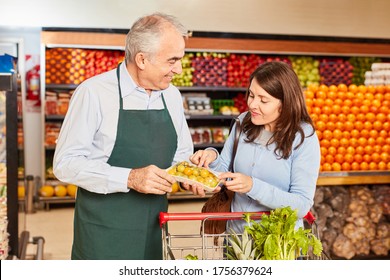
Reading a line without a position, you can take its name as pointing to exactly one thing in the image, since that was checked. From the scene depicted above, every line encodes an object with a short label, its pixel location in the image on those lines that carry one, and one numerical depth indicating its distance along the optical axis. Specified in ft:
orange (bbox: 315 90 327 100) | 13.16
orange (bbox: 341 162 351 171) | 13.30
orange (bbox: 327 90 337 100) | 13.23
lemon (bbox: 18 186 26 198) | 12.46
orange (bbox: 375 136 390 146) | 13.43
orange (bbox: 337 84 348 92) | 13.35
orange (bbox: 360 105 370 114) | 13.33
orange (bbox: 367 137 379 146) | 13.34
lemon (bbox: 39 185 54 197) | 20.31
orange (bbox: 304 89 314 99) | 13.12
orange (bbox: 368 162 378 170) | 13.48
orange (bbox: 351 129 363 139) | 13.23
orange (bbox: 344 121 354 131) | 13.16
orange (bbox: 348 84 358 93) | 13.48
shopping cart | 6.23
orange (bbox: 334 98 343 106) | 13.22
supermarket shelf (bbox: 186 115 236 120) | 21.24
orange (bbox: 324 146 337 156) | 13.16
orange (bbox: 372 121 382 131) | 13.38
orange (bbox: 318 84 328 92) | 13.25
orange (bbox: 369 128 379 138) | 13.42
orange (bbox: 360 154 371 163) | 13.42
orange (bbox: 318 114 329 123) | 13.08
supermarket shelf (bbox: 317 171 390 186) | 13.12
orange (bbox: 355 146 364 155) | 13.30
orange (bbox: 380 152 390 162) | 13.58
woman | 6.93
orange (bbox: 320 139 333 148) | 13.12
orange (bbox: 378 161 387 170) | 13.52
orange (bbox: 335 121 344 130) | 13.12
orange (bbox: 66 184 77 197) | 20.57
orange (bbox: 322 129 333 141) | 13.08
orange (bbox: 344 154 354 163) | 13.23
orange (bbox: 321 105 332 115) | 13.08
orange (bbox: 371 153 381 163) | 13.48
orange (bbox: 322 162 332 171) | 13.12
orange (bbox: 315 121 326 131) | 13.04
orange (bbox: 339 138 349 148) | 13.17
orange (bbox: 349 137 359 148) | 13.23
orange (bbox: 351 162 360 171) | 13.32
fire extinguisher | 21.56
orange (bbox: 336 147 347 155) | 13.20
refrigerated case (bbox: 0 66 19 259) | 11.37
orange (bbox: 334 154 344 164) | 13.20
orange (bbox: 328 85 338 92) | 13.25
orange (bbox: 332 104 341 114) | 13.14
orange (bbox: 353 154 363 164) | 13.34
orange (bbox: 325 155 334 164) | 13.20
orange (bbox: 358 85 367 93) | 13.58
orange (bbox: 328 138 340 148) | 13.14
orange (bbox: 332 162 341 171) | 13.16
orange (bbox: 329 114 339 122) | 13.09
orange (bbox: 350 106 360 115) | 13.26
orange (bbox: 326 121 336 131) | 13.12
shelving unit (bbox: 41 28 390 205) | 19.95
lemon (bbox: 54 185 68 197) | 20.47
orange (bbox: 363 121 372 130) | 13.32
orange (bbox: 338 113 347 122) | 13.16
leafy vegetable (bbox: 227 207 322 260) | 6.10
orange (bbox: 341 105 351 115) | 13.20
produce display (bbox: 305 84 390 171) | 13.15
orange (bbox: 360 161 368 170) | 13.38
